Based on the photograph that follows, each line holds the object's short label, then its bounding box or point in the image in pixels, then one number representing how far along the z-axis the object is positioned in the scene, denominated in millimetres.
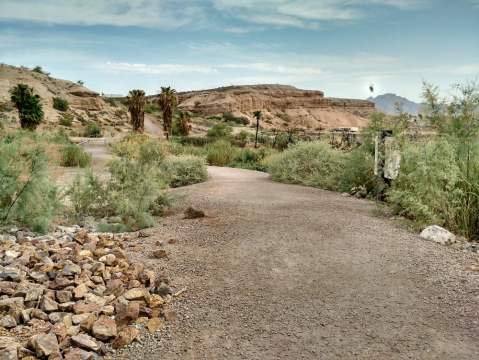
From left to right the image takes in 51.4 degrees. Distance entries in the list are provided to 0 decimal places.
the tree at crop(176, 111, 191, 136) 42628
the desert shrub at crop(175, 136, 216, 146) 31766
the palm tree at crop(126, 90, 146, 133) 39531
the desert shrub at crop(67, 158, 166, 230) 8211
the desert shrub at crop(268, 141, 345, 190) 12773
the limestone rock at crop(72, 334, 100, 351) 4094
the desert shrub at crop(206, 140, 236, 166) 21039
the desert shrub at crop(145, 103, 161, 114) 71688
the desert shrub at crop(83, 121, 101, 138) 40759
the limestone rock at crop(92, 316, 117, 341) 4246
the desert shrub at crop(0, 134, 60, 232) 6996
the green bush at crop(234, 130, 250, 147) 32550
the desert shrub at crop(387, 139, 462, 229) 7469
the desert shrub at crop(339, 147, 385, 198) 10844
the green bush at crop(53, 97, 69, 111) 56500
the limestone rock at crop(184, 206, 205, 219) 8078
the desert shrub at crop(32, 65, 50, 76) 75875
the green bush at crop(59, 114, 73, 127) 47003
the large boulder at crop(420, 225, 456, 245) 6891
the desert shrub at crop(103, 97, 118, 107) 72462
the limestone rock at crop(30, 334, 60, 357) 3912
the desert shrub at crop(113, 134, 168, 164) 10781
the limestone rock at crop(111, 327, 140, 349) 4207
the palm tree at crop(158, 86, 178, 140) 38062
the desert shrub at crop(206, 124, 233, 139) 37253
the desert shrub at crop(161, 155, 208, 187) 13938
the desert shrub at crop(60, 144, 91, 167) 16938
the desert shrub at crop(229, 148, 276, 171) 19380
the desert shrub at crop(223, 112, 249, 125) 77938
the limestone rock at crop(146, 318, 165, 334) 4434
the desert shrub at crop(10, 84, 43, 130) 37500
